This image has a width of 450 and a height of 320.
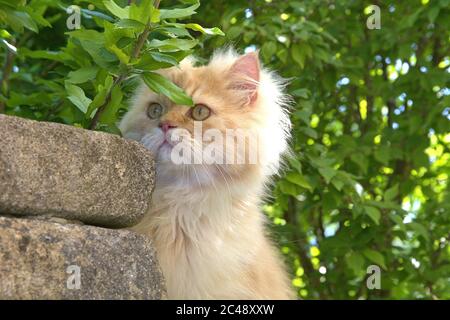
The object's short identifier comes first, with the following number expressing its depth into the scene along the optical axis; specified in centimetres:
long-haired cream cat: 220
